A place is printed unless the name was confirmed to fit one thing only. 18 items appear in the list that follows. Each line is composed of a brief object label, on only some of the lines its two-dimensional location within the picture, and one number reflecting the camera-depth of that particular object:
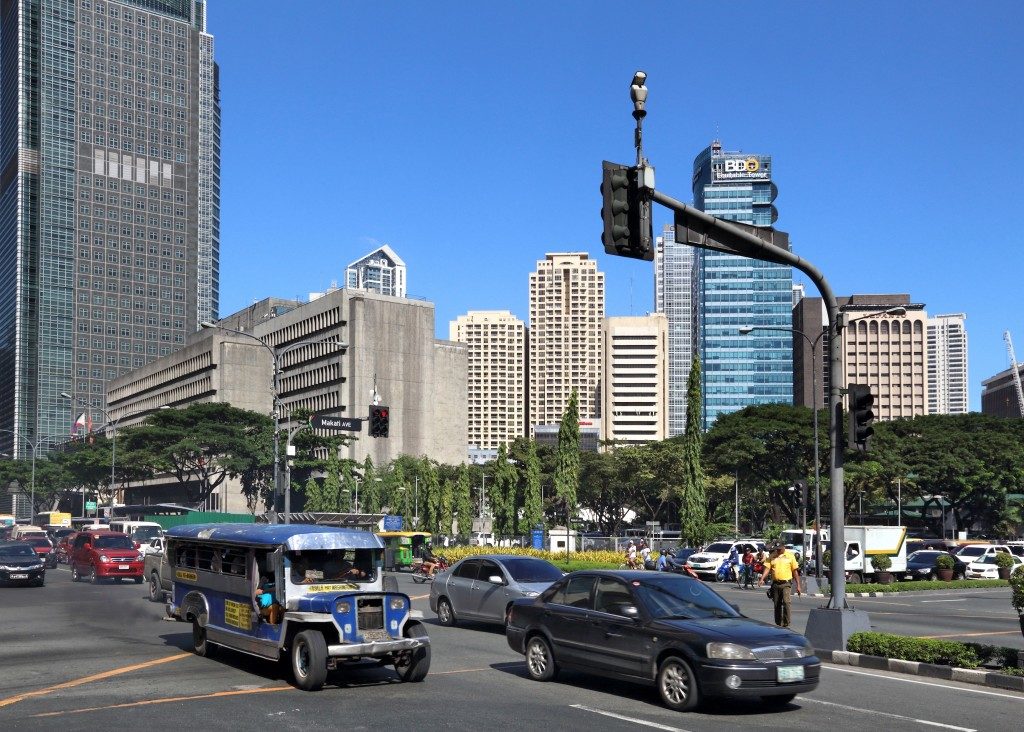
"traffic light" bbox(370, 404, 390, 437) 35.72
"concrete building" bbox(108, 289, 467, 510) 128.50
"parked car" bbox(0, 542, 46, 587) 35.06
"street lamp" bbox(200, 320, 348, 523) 42.87
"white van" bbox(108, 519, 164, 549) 43.75
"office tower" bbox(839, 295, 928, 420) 193.50
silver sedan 21.19
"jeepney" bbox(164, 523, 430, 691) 13.77
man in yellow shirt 21.67
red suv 37.81
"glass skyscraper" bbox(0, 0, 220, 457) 188.88
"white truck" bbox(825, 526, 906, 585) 45.84
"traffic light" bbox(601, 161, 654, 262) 13.52
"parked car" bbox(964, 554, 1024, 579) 50.16
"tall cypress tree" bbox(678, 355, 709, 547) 50.25
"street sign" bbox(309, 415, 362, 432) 35.28
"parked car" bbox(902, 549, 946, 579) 49.22
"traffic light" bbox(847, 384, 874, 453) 17.42
